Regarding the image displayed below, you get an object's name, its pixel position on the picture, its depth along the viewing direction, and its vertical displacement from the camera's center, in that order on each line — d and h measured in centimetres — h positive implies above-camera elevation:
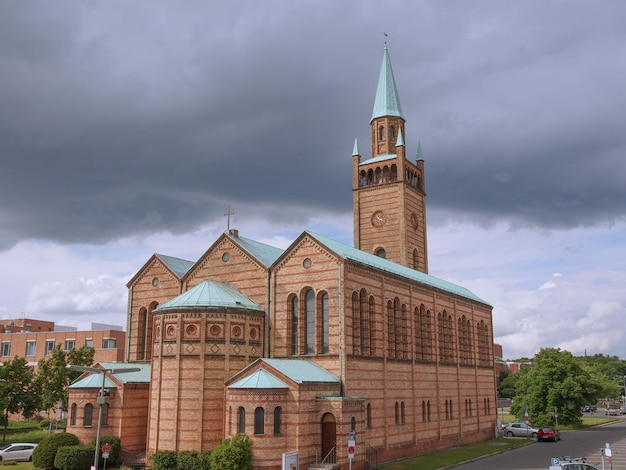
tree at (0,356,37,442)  5484 -97
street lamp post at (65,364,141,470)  2998 +22
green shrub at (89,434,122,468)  3719 -422
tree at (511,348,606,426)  7075 -157
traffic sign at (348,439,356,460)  2965 -337
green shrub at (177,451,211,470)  3300 -441
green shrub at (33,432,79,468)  3675 -418
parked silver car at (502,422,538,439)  5981 -527
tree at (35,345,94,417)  5391 +4
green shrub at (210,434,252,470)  3106 -384
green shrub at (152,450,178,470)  3384 -450
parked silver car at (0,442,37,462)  4088 -489
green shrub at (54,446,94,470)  3556 -458
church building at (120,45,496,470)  3362 +136
